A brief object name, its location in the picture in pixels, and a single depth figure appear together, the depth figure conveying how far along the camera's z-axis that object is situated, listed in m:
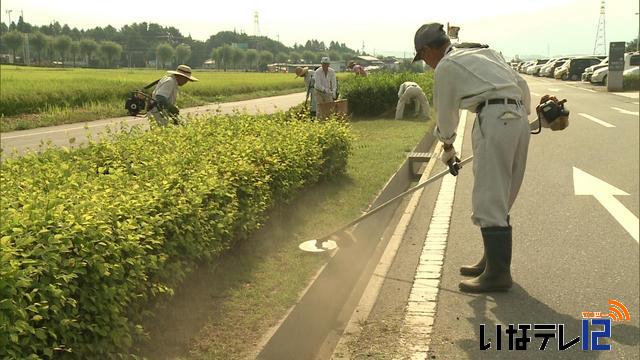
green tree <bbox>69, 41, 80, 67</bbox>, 82.12
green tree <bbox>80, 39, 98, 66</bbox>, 81.31
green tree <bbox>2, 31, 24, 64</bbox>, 84.88
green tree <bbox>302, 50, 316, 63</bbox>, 117.96
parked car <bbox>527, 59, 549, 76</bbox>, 54.22
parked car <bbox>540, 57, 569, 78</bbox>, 47.46
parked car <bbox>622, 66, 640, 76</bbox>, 30.30
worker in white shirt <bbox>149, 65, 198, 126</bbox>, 7.85
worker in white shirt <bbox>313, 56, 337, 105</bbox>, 13.55
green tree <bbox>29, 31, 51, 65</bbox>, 83.25
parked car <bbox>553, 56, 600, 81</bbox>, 41.88
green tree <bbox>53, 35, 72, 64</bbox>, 81.62
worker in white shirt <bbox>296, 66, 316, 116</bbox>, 15.00
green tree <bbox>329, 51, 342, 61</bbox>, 131.88
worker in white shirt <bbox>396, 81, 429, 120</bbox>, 15.96
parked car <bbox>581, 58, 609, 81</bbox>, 34.84
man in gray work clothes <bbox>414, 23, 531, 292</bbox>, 3.98
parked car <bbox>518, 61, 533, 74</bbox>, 64.00
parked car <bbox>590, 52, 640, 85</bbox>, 33.22
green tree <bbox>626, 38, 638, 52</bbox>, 76.88
